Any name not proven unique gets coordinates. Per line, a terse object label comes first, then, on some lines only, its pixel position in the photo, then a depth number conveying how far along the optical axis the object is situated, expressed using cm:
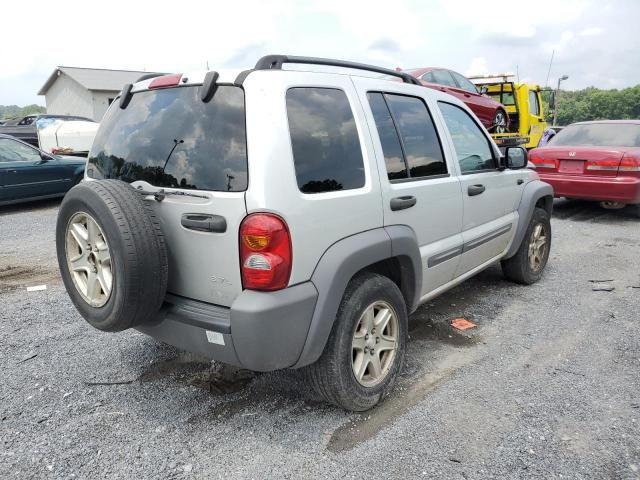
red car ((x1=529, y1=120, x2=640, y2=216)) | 734
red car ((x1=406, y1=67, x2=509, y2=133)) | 965
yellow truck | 1334
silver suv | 229
